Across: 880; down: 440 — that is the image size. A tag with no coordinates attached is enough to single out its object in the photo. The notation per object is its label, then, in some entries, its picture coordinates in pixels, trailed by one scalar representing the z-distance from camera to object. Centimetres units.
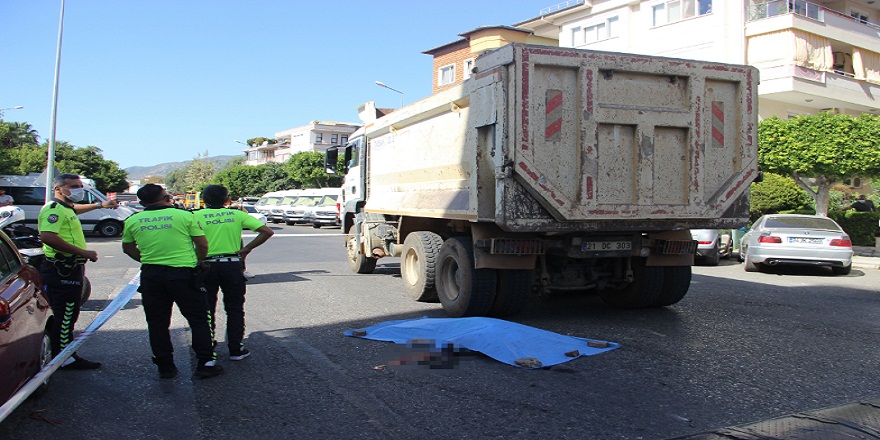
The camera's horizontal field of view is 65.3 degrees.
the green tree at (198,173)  10825
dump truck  696
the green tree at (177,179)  14950
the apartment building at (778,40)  2728
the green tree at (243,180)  8338
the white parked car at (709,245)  1592
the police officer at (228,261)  593
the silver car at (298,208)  3606
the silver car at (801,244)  1362
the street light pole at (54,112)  2596
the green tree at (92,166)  6256
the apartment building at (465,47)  3872
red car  396
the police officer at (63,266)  553
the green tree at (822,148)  1981
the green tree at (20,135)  5034
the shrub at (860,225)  2102
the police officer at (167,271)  527
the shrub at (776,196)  2183
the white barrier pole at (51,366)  382
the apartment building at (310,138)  10400
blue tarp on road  596
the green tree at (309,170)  6738
